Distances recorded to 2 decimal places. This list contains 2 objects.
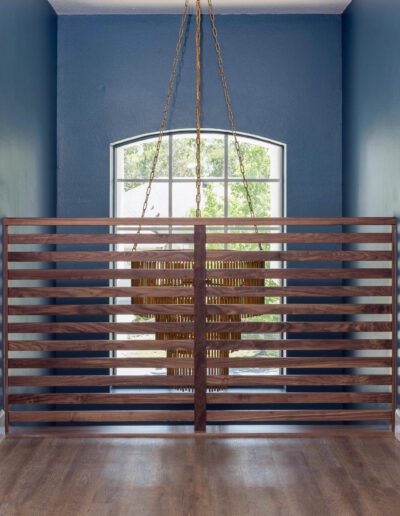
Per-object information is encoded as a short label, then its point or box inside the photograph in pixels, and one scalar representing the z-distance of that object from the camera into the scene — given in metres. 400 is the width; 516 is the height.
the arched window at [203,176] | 5.23
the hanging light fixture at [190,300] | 3.82
